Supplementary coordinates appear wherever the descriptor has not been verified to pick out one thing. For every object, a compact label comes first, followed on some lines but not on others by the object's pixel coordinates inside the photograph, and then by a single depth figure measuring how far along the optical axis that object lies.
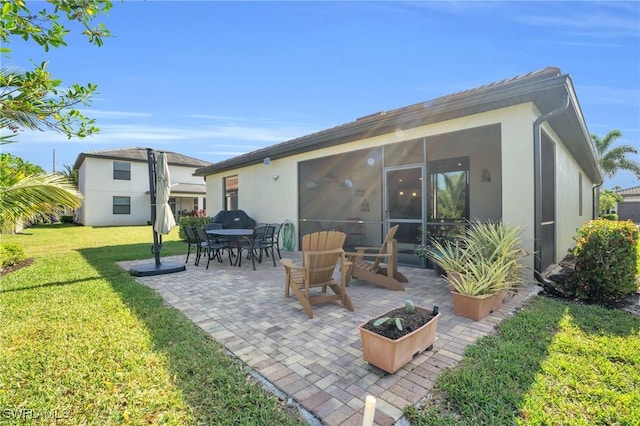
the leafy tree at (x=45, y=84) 2.38
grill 10.52
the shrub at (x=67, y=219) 25.40
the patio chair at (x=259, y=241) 6.77
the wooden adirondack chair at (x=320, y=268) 3.79
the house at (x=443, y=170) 4.76
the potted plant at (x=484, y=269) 3.63
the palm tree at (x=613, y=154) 24.15
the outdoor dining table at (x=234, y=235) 6.92
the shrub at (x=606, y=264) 4.11
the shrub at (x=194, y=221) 12.48
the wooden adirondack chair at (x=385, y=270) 4.82
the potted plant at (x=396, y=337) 2.35
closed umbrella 6.12
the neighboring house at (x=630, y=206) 29.85
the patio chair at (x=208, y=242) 6.82
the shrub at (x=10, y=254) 6.73
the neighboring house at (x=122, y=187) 23.48
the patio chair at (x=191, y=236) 7.31
